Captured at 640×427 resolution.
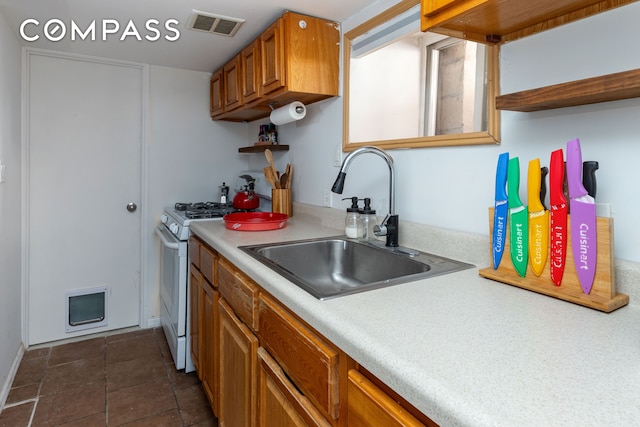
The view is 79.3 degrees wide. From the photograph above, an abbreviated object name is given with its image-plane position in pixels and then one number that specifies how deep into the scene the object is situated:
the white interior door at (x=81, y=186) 2.49
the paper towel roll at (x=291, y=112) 2.03
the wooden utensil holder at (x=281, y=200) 2.38
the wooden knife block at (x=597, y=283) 0.85
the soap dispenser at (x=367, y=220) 1.61
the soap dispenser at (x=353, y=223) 1.65
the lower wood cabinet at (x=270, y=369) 0.73
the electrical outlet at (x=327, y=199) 2.09
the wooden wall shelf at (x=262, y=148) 2.49
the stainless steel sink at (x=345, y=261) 1.27
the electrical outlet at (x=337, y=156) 1.98
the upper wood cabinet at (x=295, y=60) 1.81
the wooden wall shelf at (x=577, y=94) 0.79
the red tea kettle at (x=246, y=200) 2.60
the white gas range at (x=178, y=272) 2.19
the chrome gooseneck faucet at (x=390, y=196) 1.41
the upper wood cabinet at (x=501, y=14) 0.92
